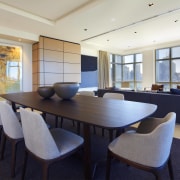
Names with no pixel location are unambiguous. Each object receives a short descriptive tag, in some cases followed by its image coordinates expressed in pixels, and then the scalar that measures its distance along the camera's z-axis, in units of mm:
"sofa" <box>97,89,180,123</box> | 3451
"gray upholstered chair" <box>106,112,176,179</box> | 1083
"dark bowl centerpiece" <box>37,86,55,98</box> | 2305
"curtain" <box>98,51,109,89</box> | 8485
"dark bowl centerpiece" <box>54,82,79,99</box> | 2139
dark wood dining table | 1146
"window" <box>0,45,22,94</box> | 5621
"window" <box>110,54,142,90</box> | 9372
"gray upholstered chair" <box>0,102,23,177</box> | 1614
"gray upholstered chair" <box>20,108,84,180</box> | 1190
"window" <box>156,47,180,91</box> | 7988
